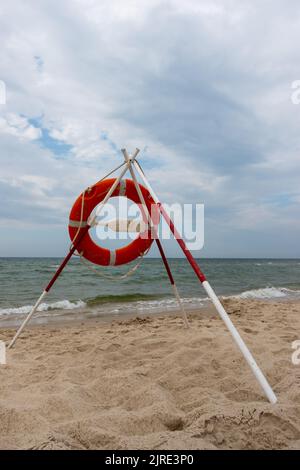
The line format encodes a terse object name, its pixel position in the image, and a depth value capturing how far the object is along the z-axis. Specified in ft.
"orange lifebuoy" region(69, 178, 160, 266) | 11.37
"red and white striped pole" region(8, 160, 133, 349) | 10.80
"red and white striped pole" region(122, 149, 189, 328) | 11.03
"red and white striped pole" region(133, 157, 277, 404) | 6.10
